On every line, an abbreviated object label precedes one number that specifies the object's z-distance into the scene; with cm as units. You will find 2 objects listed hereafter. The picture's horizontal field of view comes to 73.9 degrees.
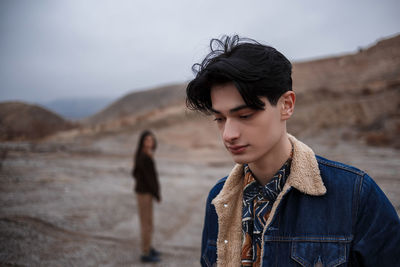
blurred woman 505
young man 126
